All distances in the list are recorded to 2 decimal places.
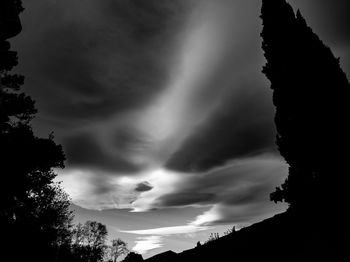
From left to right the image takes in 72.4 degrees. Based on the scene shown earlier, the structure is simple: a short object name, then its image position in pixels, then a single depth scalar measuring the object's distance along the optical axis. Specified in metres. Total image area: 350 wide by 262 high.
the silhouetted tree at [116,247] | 67.45
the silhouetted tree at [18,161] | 8.67
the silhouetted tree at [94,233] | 51.91
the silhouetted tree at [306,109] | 11.87
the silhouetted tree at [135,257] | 25.50
